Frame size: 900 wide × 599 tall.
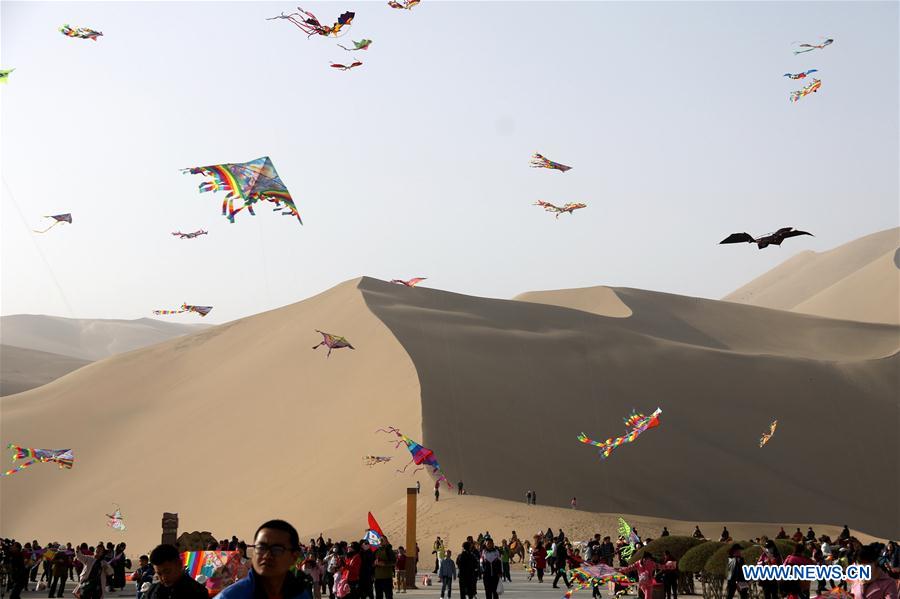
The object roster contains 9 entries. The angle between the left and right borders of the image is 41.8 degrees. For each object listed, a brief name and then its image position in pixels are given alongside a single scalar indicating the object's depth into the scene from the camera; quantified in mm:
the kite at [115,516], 48831
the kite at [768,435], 57644
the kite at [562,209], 38094
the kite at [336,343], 46406
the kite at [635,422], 52938
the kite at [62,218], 34844
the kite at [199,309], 39344
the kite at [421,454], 35844
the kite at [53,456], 49200
